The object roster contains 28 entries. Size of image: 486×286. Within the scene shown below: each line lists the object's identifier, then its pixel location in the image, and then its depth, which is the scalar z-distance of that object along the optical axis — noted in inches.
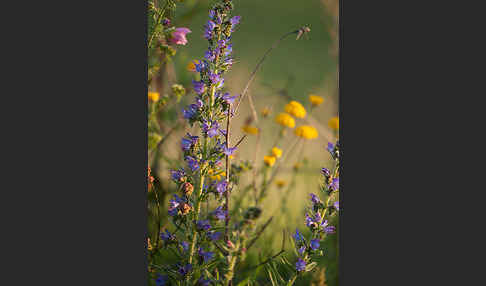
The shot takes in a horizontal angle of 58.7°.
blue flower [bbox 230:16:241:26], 111.3
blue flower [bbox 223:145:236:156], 112.7
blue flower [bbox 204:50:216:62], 112.0
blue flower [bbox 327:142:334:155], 119.3
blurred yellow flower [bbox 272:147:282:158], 146.9
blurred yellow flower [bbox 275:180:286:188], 158.0
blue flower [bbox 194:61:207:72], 112.4
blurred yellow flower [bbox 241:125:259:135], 147.4
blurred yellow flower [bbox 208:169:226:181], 117.3
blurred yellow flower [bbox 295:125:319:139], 144.8
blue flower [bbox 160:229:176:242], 119.1
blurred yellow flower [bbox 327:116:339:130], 137.2
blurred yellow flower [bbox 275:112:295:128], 147.3
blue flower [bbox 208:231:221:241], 115.9
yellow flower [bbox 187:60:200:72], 115.3
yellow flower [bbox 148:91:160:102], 139.6
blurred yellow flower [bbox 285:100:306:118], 144.5
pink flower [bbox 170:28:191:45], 129.7
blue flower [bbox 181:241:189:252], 117.1
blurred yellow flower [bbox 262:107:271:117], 149.0
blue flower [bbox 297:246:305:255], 114.3
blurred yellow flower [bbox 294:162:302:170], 159.6
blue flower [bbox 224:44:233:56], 112.2
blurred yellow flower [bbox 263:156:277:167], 144.6
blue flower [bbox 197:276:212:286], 116.1
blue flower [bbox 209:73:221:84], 110.7
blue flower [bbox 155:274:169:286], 121.2
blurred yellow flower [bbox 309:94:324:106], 139.8
